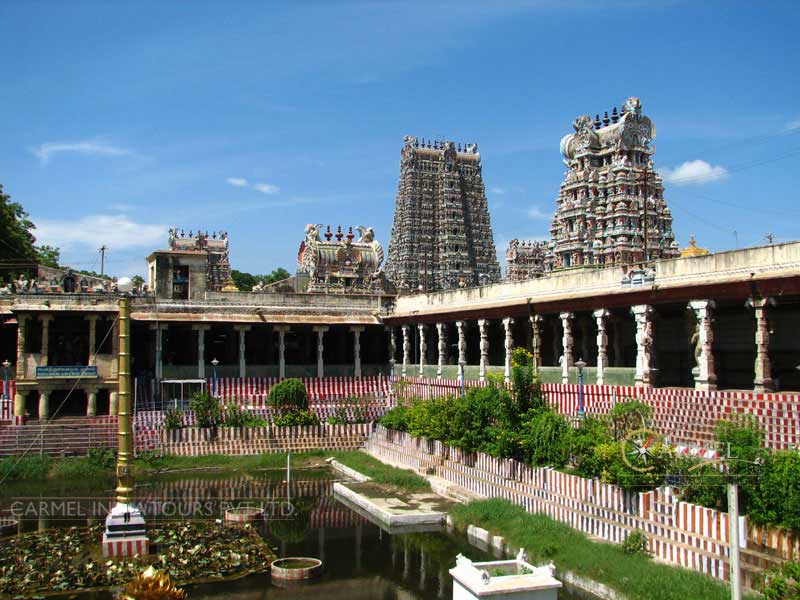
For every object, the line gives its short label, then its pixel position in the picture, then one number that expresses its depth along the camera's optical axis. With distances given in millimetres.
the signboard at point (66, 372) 32625
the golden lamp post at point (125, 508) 18109
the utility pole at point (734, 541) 12031
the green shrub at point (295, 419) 33438
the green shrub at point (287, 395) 33688
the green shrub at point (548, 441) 20609
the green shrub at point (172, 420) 32188
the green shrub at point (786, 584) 12242
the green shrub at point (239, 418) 32906
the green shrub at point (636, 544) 16652
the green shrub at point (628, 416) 19297
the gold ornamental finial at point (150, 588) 11711
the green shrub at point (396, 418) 30125
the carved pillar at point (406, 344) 38631
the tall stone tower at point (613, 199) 47375
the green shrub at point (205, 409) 32594
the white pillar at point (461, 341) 31702
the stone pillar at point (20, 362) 32406
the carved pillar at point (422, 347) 36219
